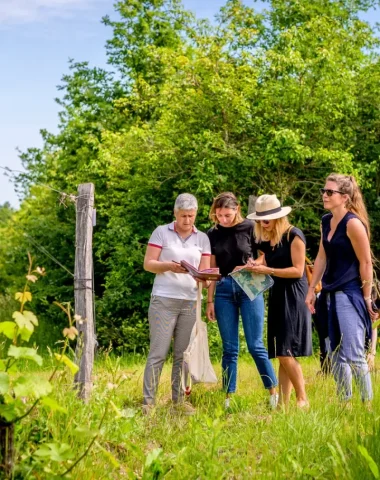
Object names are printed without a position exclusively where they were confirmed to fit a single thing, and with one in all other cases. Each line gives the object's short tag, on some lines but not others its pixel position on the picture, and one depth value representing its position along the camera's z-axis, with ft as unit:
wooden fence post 22.36
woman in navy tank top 17.81
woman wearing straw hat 20.17
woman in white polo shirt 21.42
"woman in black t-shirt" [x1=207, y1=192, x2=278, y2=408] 21.65
